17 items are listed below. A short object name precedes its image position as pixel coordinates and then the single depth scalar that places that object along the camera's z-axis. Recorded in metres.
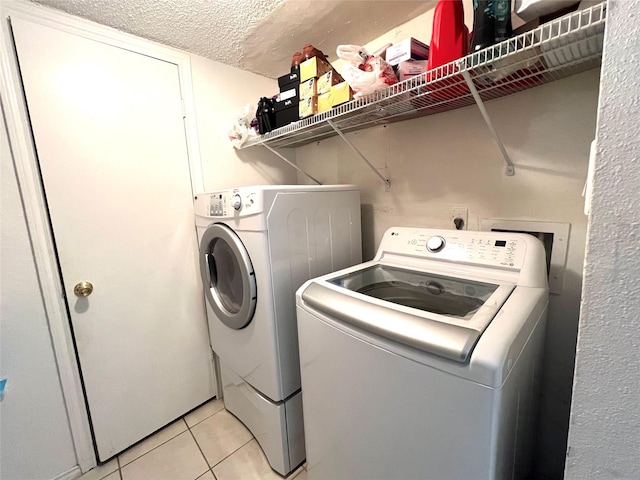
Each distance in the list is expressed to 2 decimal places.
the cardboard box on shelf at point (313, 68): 1.33
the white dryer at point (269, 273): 1.22
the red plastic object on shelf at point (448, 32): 0.90
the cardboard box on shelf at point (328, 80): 1.27
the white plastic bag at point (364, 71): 1.03
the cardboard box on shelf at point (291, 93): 1.44
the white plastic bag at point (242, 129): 1.73
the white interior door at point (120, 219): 1.25
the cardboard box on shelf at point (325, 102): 1.27
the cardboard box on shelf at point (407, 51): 1.03
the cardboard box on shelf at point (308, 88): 1.33
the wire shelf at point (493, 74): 0.70
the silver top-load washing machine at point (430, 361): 0.62
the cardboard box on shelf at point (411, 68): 1.02
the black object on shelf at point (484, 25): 0.80
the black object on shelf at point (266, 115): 1.60
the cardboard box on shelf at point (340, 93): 1.20
